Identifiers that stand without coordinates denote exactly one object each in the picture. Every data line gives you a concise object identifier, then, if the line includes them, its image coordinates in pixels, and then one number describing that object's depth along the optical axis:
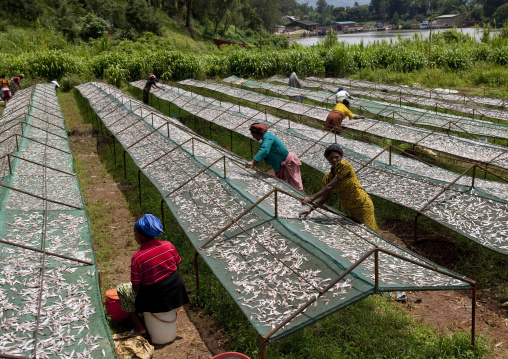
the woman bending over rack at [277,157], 7.91
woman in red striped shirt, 4.89
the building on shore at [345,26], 141.62
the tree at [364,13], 157.77
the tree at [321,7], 191.52
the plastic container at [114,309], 5.74
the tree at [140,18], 50.41
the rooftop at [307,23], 132.38
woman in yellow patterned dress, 6.36
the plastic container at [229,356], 4.36
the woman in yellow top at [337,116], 12.28
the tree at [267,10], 96.12
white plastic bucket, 5.27
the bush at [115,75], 27.39
